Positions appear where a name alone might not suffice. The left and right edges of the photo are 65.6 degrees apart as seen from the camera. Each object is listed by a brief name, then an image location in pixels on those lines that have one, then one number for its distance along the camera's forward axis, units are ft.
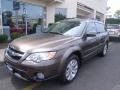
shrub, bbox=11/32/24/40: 16.81
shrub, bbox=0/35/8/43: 15.18
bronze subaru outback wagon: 6.58
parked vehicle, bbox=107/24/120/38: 23.09
